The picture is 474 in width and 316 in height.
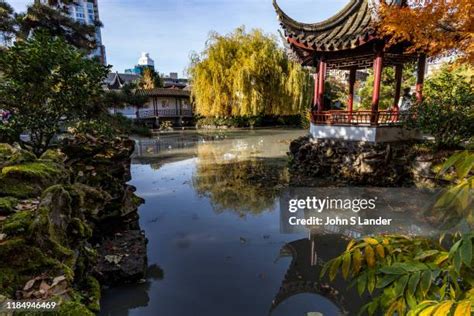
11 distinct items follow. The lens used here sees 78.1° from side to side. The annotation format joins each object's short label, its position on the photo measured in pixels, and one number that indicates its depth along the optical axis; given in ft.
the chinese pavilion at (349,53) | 22.99
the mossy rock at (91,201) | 12.42
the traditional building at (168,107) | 88.99
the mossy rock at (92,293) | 7.44
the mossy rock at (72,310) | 5.16
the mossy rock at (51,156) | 12.67
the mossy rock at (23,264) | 5.69
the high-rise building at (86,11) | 293.23
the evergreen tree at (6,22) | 32.55
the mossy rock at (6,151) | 10.58
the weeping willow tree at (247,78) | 65.41
